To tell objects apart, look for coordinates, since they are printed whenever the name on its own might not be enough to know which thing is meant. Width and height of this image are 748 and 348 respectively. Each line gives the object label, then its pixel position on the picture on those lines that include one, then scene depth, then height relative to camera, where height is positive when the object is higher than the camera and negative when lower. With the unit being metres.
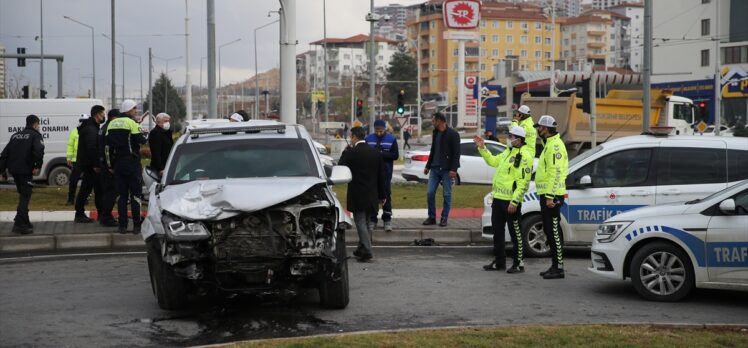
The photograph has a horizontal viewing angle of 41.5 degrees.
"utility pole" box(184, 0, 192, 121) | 53.89 +4.23
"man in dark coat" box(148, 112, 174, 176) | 14.62 -0.04
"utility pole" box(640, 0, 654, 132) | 23.05 +1.76
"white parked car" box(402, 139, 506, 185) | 27.45 -0.75
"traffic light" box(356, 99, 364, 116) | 45.68 +1.53
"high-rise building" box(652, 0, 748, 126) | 78.56 +7.97
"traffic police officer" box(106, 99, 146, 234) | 14.43 -0.19
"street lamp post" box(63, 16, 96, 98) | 67.19 +4.65
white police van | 12.54 -0.48
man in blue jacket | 15.44 -0.16
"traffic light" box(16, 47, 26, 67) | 45.43 +3.69
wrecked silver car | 8.32 -0.85
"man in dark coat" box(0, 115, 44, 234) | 14.83 -0.35
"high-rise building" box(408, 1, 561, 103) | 140.38 +14.65
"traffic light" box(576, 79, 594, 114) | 21.20 +0.95
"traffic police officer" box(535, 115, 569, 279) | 11.35 -0.55
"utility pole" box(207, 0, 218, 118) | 26.28 +2.55
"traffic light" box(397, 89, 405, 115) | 43.76 +1.57
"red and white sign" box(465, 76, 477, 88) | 47.88 +2.79
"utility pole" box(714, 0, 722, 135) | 47.78 +2.60
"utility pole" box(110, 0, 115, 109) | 42.99 +2.75
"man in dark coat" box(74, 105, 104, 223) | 15.98 -0.32
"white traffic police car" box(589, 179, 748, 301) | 9.39 -1.06
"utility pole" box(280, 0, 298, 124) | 18.39 +1.46
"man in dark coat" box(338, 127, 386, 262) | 12.48 -0.56
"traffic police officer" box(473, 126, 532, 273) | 11.60 -0.64
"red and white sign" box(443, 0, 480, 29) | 52.69 +6.72
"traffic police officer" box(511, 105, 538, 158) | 12.43 +0.21
